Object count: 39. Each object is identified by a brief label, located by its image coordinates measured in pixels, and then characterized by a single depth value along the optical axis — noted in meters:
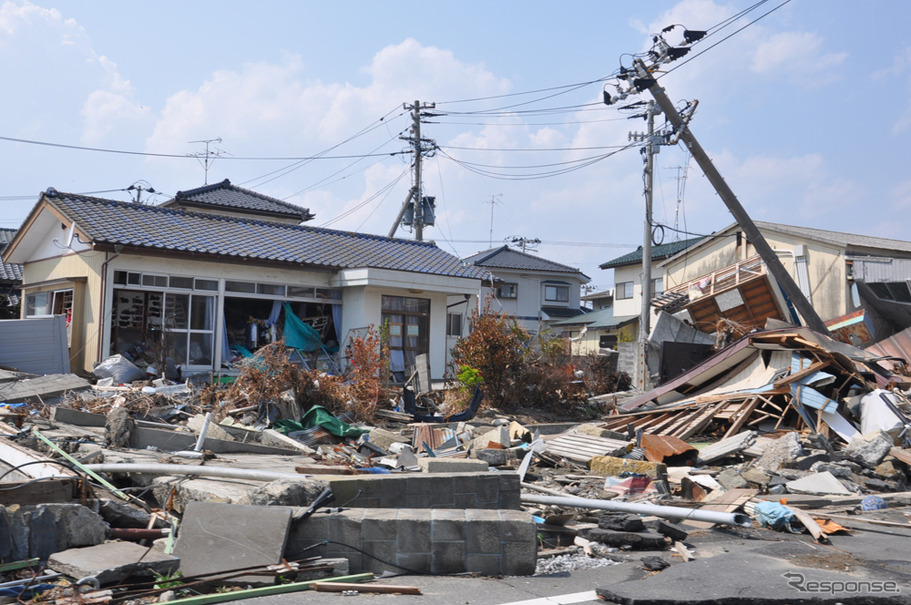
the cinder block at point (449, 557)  5.07
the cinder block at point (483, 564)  5.08
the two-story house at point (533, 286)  39.91
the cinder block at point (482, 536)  5.09
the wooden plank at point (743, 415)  12.56
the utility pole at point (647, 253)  21.98
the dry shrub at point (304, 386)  12.48
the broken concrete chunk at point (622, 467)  9.35
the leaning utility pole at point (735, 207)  19.64
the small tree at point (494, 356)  15.67
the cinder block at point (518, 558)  5.09
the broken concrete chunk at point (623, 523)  6.21
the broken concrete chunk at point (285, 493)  5.33
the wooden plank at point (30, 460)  5.99
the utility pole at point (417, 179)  30.25
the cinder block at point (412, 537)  5.05
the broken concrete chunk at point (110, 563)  4.42
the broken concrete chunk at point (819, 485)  8.75
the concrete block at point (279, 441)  10.35
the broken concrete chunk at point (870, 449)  10.37
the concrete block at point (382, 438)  11.48
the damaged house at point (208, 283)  15.76
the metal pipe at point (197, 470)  6.32
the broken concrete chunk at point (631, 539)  6.03
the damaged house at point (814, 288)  21.56
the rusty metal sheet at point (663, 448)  10.66
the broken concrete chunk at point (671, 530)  6.23
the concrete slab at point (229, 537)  4.66
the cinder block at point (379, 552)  5.04
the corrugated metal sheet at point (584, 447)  10.68
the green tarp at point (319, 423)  11.99
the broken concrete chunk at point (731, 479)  8.97
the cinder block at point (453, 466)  7.00
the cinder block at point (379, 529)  5.05
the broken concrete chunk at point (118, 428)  8.92
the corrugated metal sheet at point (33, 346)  14.82
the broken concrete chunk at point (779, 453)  10.16
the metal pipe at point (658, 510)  6.18
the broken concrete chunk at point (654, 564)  5.39
